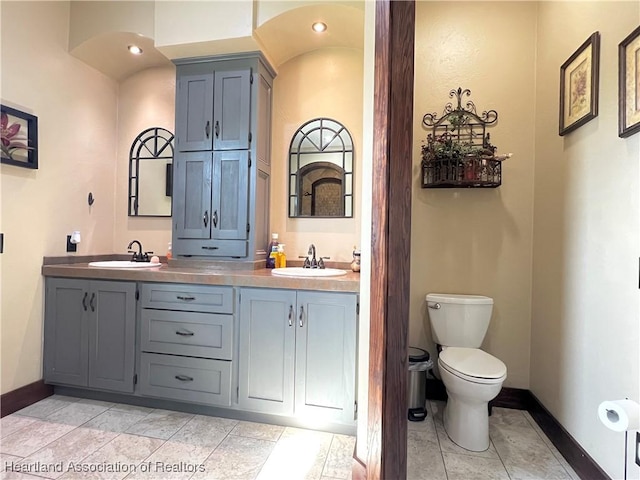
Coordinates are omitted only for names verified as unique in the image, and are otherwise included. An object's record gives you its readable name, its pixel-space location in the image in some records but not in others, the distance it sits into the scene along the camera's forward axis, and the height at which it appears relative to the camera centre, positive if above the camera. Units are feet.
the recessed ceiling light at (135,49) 8.05 +4.68
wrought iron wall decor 6.70 +1.92
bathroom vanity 5.94 -2.05
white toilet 5.49 -2.20
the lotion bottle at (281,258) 7.84 -0.47
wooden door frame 4.14 +0.08
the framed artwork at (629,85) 4.08 +2.06
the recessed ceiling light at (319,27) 7.14 +4.71
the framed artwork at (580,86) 4.94 +2.60
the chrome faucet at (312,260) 7.63 -0.51
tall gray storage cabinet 7.46 +1.88
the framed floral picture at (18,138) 6.47 +2.00
